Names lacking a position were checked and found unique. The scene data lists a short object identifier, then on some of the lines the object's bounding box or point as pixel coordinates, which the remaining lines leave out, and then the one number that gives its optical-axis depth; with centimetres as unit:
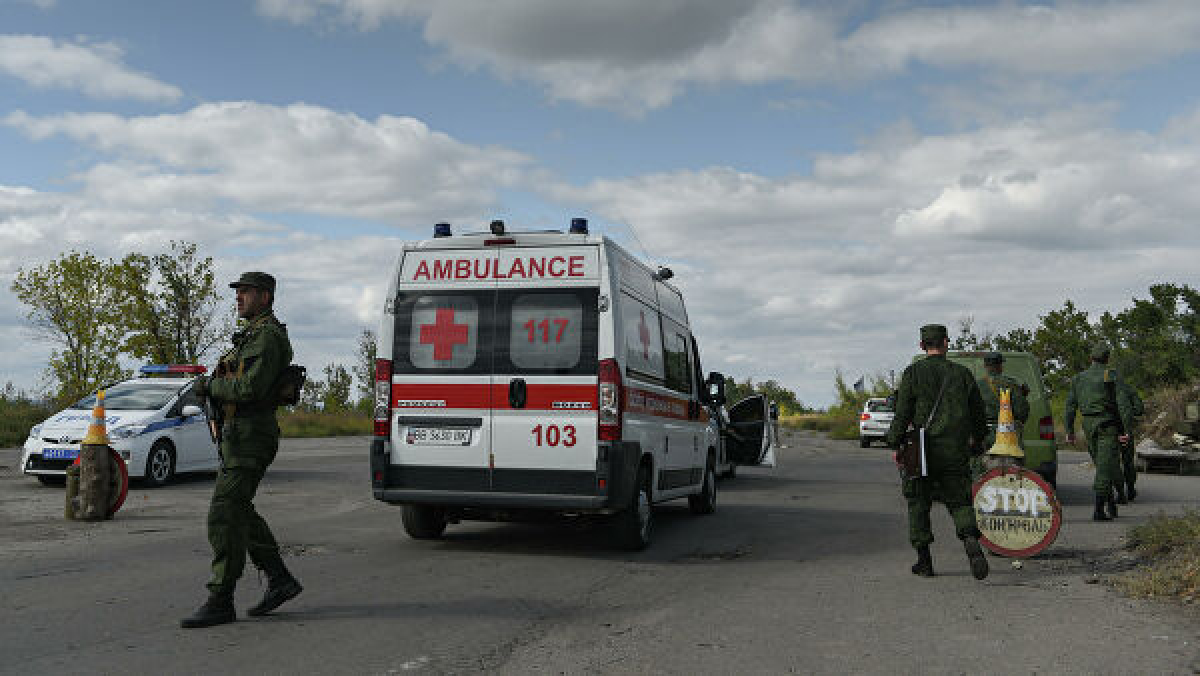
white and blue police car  1434
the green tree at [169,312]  4069
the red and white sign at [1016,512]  837
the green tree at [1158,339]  3775
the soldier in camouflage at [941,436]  782
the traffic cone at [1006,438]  869
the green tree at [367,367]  4897
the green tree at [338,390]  5141
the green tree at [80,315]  3928
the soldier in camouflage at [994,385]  1162
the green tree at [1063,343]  4391
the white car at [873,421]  3388
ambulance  845
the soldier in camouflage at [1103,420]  1163
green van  1315
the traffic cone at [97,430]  1108
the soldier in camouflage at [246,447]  604
